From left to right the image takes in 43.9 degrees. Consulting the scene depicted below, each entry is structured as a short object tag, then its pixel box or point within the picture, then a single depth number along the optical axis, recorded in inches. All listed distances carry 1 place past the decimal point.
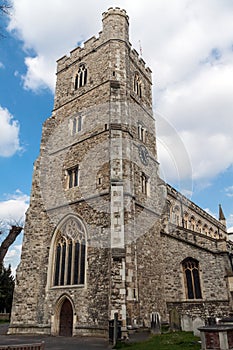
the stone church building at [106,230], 500.7
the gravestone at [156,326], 428.8
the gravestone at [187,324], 427.8
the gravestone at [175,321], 435.5
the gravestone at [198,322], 418.8
